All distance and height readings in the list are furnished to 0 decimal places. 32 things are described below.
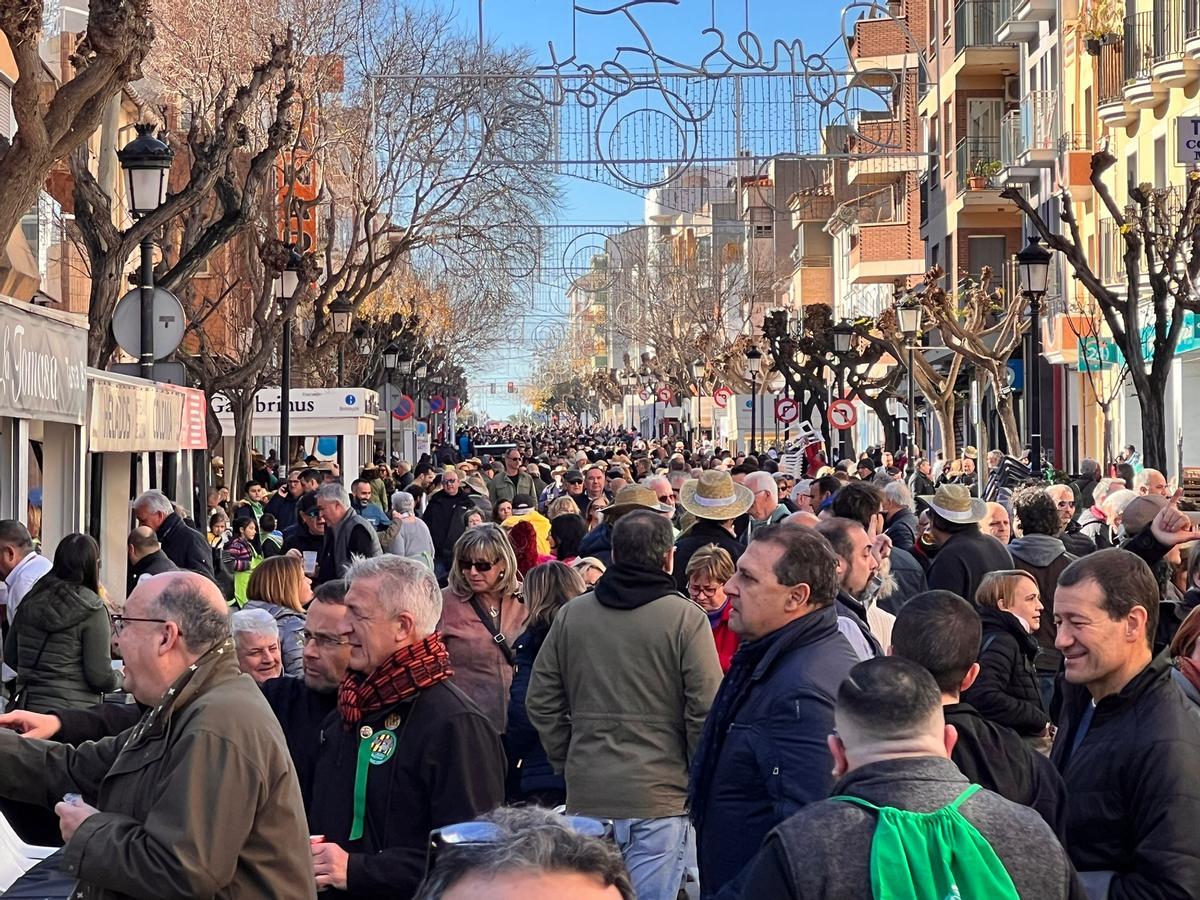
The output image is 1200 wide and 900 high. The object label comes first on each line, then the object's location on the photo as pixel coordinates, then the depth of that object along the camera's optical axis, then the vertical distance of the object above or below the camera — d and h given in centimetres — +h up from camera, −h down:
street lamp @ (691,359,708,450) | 7184 +209
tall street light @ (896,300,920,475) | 3725 +206
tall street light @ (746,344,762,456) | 4631 +152
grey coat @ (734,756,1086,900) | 358 -73
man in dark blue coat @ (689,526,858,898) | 527 -72
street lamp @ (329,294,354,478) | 3494 +213
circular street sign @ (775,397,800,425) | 4419 +51
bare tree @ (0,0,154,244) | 1271 +228
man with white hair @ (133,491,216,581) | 1452 -69
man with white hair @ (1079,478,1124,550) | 1476 -65
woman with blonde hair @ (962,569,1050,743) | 717 -83
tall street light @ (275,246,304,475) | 2847 +183
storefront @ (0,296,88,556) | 1241 +16
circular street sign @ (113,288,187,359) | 1867 +110
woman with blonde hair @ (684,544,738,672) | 898 -63
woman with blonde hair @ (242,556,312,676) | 923 -70
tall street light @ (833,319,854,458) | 4297 +204
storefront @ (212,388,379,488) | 3606 +42
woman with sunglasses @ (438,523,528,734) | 848 -78
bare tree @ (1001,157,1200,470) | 2144 +164
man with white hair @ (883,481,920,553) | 1338 -59
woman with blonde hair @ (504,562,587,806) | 800 -102
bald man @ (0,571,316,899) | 441 -77
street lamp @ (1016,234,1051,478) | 2431 +184
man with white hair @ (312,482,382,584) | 1470 -71
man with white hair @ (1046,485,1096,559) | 1222 -66
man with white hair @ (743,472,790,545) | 1464 -48
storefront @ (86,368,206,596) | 1512 -2
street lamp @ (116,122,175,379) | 1842 +236
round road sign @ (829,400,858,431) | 3681 +33
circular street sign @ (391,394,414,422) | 4519 +65
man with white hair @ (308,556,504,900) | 527 -84
